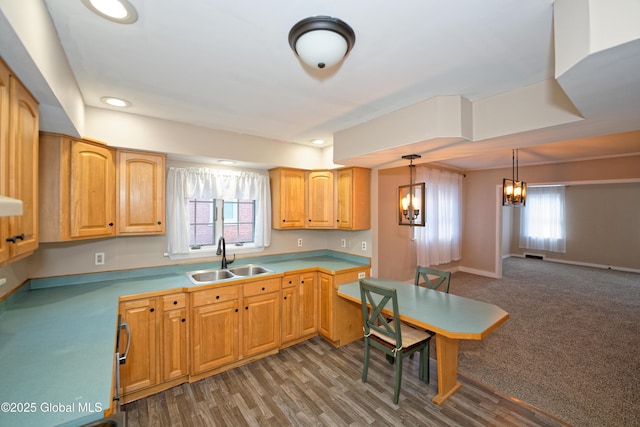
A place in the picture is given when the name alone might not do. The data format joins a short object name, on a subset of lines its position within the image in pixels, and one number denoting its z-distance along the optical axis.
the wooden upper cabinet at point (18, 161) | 1.07
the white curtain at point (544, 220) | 7.61
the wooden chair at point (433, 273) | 2.79
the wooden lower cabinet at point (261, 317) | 2.76
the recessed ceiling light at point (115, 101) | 2.13
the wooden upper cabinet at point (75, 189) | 1.94
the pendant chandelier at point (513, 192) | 4.39
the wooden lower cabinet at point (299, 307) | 3.05
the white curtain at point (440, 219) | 5.06
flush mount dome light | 1.24
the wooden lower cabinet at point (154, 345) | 2.18
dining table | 1.92
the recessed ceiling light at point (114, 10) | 1.14
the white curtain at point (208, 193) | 2.93
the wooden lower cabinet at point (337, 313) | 3.11
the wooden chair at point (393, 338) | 2.18
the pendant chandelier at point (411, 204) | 2.65
